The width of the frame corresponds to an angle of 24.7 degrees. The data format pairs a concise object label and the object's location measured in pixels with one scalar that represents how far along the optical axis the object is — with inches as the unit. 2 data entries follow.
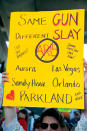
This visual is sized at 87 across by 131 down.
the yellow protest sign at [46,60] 67.6
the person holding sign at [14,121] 61.1
